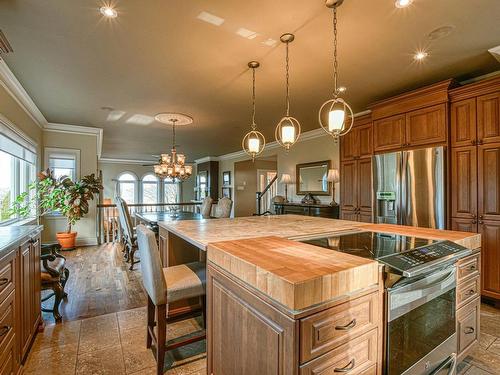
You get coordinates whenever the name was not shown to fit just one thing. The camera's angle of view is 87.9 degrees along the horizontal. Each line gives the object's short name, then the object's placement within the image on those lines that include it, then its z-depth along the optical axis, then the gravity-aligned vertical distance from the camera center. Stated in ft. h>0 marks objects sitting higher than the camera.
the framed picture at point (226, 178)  30.95 +1.47
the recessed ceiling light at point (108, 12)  6.26 +4.40
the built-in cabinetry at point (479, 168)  8.68 +0.72
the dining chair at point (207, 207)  18.13 -1.19
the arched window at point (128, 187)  36.42 +0.51
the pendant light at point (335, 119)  6.49 +1.81
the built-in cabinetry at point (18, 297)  4.53 -2.20
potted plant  14.90 -0.30
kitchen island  2.98 -1.58
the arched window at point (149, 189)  38.01 +0.22
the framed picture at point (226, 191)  30.94 -0.11
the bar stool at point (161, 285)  5.27 -2.08
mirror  17.58 +0.85
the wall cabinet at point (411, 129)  9.89 +2.50
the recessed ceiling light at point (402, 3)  5.98 +4.34
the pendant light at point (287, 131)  7.51 +1.82
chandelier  15.65 +1.59
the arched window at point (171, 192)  39.83 -0.26
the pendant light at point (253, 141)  9.09 +1.77
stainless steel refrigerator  9.73 +0.07
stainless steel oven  3.81 -2.21
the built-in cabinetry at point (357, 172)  12.94 +0.92
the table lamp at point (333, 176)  15.94 +0.84
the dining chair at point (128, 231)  13.52 -2.18
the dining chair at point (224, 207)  15.75 -1.05
